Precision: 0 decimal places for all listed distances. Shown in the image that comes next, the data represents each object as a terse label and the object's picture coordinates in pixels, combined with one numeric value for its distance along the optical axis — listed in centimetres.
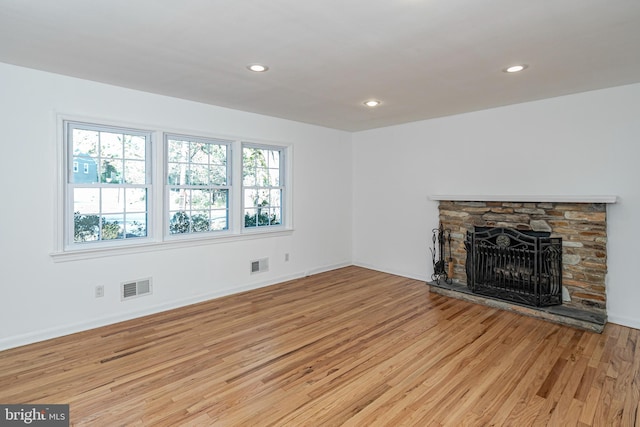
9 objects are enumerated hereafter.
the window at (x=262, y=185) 493
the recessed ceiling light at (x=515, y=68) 296
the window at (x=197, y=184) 419
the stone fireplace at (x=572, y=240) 363
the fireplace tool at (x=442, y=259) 487
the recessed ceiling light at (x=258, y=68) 298
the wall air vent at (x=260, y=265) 491
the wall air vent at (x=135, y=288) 371
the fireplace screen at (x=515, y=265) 390
